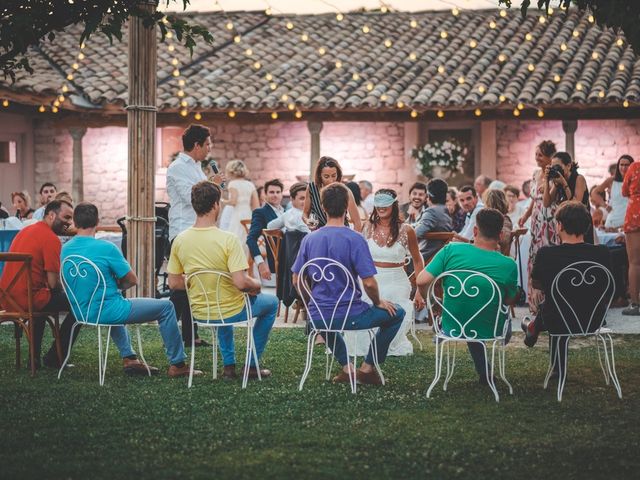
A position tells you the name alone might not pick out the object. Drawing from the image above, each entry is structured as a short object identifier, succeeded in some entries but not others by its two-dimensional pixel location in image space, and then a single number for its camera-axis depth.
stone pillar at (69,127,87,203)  17.61
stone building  16.52
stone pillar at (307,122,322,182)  17.31
